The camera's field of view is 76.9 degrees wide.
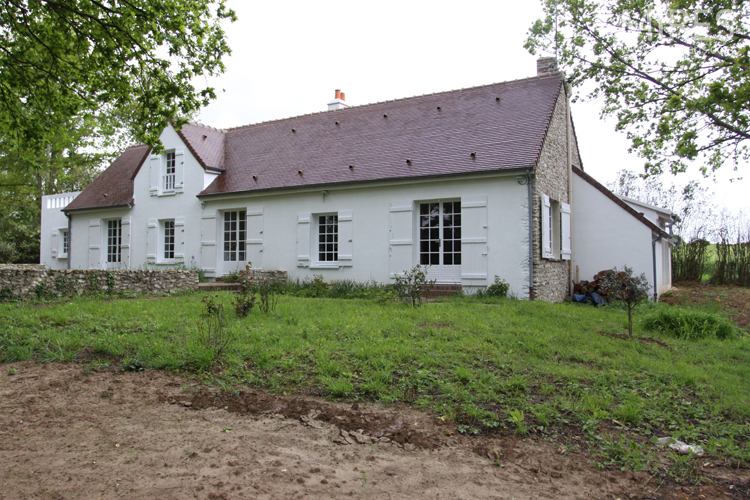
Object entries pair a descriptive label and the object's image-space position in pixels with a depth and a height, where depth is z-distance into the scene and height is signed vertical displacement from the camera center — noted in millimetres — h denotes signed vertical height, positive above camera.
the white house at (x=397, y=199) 11305 +1753
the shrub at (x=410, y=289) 9019 -559
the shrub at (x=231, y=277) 13759 -454
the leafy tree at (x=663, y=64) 7895 +4791
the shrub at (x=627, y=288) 7176 -432
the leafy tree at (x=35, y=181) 22812 +4489
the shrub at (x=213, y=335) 5586 -957
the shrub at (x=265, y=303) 8219 -741
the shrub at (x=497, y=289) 10844 -663
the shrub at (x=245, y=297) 7930 -611
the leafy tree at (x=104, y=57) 7133 +3350
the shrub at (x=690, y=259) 17812 +21
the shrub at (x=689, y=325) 7348 -1040
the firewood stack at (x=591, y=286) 12441 -716
